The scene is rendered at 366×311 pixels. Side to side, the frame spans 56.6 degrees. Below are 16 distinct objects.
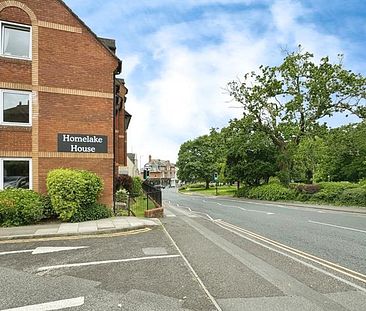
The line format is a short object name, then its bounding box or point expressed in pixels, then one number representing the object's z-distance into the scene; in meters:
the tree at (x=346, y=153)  33.12
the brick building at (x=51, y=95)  13.40
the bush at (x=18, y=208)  11.75
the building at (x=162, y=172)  143.77
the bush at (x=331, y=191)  26.69
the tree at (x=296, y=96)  33.12
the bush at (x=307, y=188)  29.66
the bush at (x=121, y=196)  19.59
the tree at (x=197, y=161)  78.62
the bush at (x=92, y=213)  12.71
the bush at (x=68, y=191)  12.38
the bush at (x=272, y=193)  33.00
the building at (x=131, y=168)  46.77
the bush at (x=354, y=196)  23.97
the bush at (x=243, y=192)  41.92
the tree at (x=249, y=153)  38.66
